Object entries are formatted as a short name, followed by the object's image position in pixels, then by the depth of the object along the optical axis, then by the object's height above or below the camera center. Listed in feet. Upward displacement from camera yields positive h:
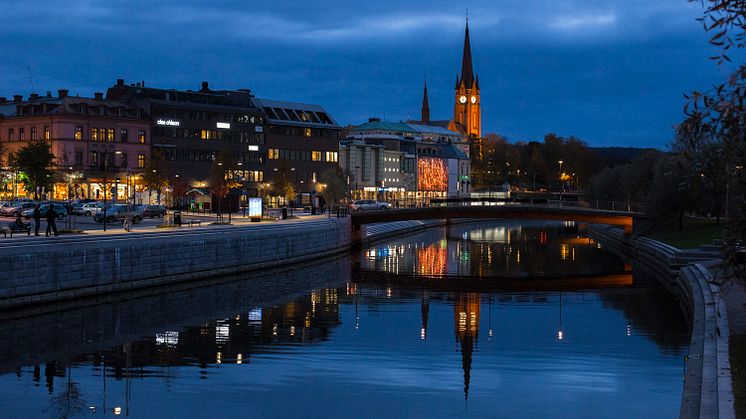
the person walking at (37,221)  189.63 -7.43
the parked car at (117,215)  270.73 -8.73
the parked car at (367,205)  417.57 -8.82
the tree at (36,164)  316.81 +5.58
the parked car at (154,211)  298.41 -8.39
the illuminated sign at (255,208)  300.20 -7.31
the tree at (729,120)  48.29 +3.31
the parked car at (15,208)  283.79 -7.58
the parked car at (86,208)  304.52 -7.95
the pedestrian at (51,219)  185.94 -6.84
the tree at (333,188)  457.27 -1.81
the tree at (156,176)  371.76 +2.46
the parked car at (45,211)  258.37 -7.88
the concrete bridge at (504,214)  296.92 -8.66
